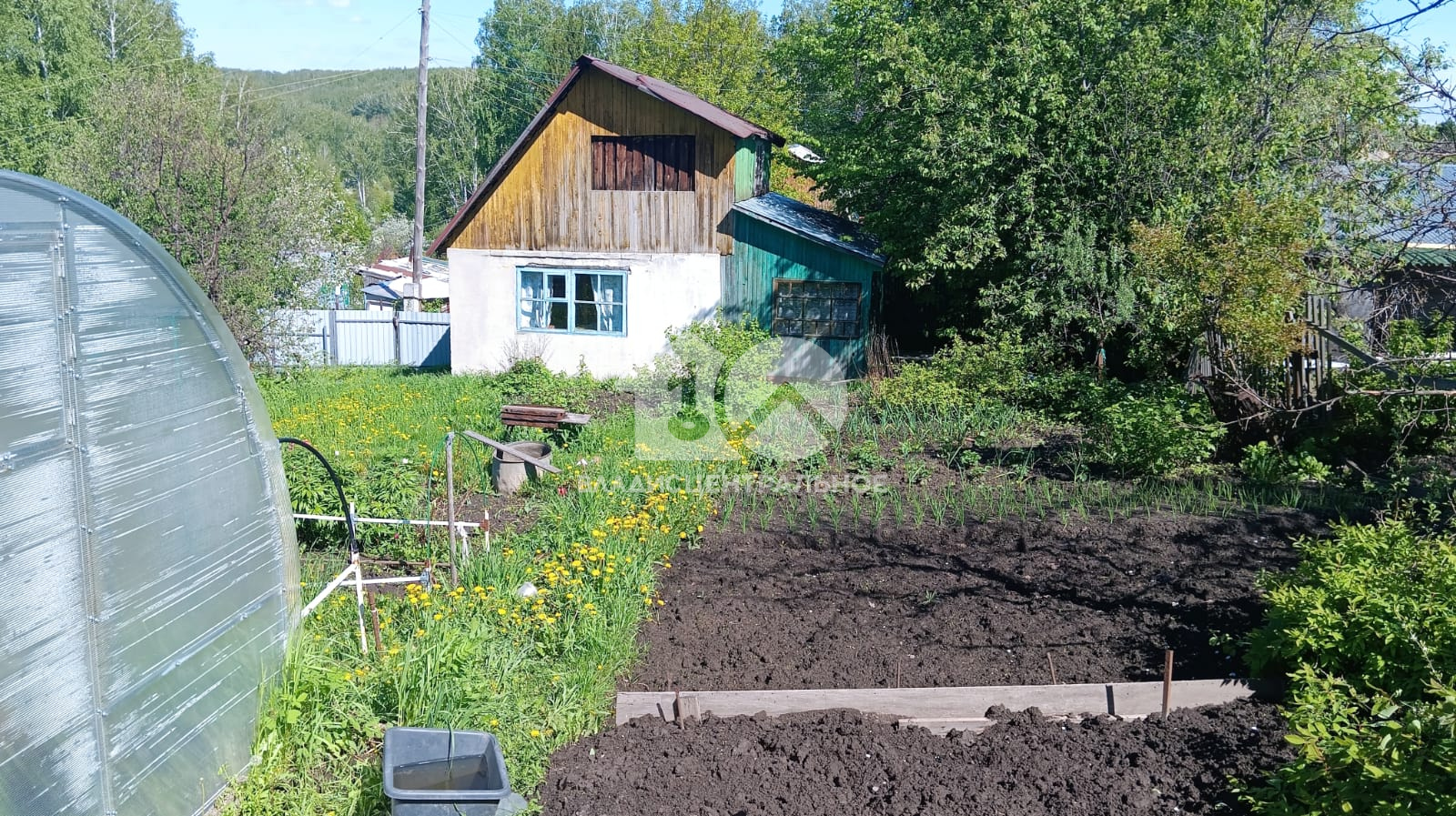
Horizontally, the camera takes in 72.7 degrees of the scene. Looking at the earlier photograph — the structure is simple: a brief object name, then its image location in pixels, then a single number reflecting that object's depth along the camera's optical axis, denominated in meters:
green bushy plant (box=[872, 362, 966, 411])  12.55
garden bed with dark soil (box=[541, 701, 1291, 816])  4.10
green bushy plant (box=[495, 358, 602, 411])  13.64
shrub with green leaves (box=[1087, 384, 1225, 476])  9.10
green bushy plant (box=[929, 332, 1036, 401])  13.11
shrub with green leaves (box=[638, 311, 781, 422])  11.48
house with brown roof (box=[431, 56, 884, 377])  16.89
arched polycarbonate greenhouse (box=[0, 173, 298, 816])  3.45
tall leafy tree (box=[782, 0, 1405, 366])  13.82
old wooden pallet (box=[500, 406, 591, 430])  11.18
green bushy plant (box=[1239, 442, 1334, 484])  9.00
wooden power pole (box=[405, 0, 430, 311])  22.81
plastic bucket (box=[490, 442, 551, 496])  9.55
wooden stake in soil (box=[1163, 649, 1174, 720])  4.66
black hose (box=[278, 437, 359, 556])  5.61
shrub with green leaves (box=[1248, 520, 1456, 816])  3.37
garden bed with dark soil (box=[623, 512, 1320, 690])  5.52
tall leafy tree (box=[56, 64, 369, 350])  16.12
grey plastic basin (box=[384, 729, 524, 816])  4.02
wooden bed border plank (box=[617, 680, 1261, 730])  4.93
